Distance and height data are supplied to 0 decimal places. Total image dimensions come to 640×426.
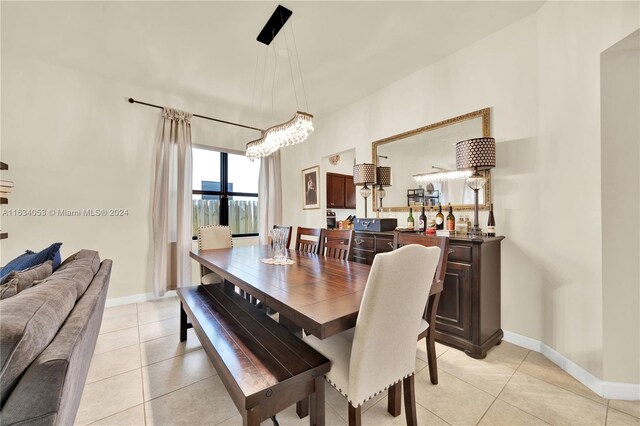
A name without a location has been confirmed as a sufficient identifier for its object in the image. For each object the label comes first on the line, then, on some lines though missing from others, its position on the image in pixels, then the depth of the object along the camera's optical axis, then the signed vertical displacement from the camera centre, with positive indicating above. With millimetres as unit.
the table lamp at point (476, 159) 2188 +457
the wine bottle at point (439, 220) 2567 -77
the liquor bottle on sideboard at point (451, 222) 2500 -91
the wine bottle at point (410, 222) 2781 -99
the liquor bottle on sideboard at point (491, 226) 2250 -119
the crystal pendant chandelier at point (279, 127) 2169 +754
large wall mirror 2486 +585
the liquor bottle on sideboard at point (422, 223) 2689 -106
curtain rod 3295 +1420
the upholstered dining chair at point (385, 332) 1042 -512
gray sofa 664 -387
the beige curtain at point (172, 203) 3383 +150
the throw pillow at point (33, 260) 1669 -294
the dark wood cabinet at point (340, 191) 4438 +390
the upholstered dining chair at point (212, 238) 3057 -294
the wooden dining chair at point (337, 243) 2295 -279
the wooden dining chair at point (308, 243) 2654 -316
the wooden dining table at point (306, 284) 1066 -401
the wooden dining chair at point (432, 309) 1629 -628
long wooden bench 992 -660
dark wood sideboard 2027 -696
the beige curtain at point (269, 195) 4398 +320
